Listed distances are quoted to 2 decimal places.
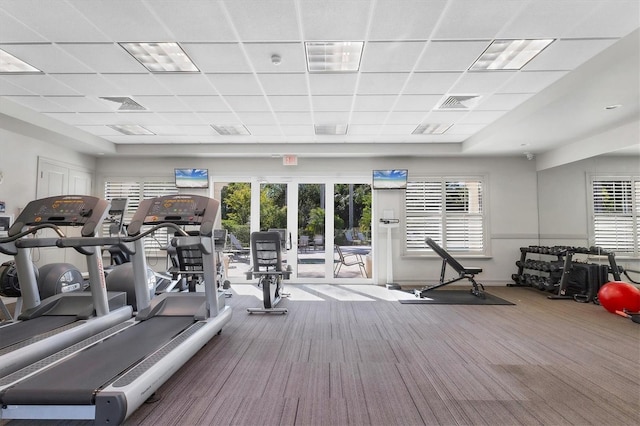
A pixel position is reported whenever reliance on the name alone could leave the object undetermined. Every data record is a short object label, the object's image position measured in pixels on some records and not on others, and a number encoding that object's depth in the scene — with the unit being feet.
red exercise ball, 14.08
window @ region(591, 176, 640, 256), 17.90
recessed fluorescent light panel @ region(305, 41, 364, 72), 10.45
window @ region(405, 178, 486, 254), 23.27
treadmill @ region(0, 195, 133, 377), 9.23
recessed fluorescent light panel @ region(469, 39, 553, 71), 10.23
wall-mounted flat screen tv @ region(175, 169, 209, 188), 23.41
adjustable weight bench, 18.86
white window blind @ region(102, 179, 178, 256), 23.98
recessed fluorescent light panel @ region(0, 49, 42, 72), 11.01
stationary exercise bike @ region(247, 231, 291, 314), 15.43
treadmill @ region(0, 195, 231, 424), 6.16
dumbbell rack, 18.97
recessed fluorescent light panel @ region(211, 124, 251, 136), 18.69
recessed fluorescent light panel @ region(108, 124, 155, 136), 18.56
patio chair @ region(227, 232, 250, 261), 22.67
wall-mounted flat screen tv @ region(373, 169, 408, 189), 23.07
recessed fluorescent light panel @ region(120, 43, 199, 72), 10.55
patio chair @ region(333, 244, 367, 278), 23.27
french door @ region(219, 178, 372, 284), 23.44
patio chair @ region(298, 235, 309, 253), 23.56
